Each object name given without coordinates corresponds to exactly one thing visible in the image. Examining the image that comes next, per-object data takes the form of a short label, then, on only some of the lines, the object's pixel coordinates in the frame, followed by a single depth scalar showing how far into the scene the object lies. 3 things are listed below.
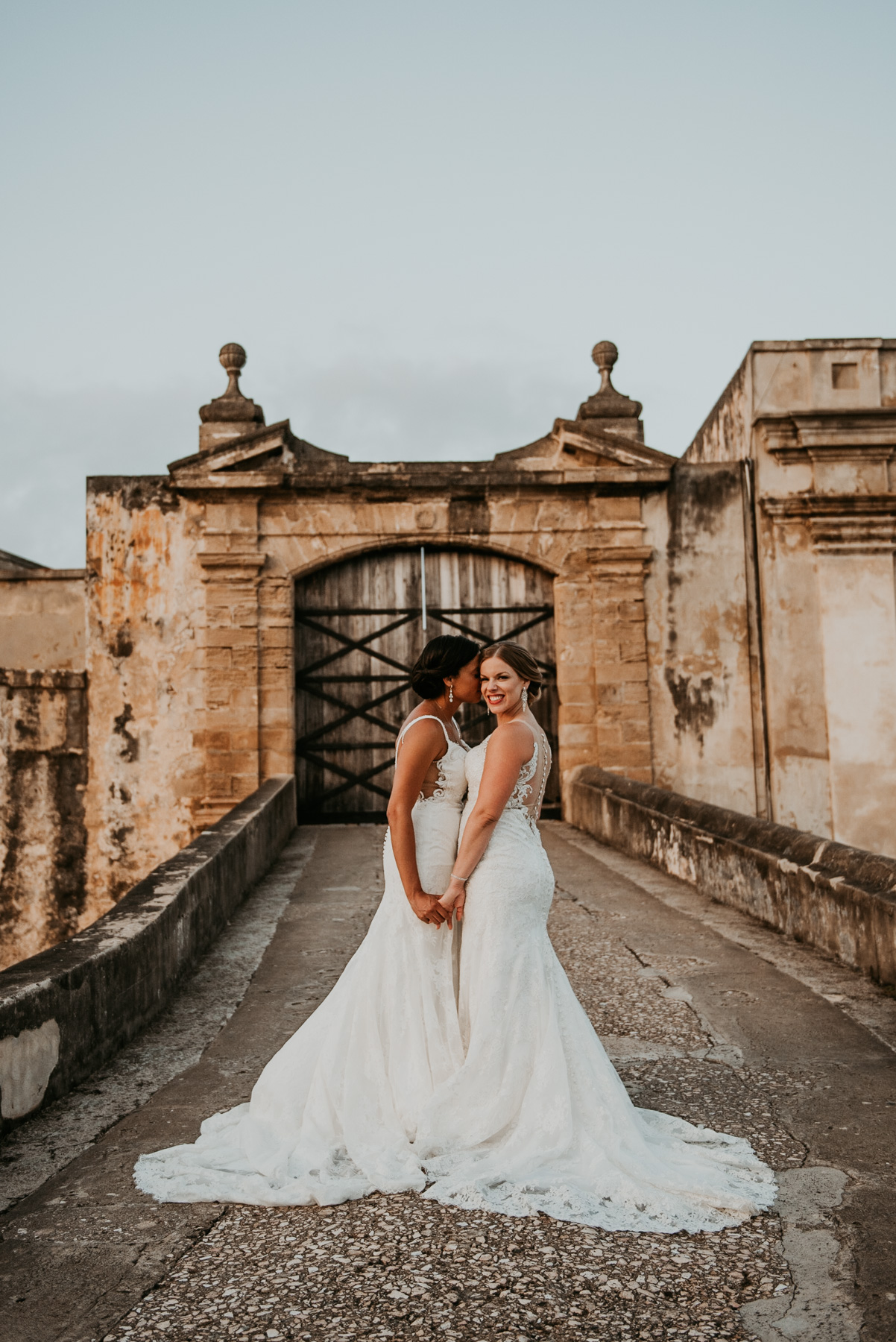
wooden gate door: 11.13
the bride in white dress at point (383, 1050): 2.75
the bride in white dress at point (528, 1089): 2.59
